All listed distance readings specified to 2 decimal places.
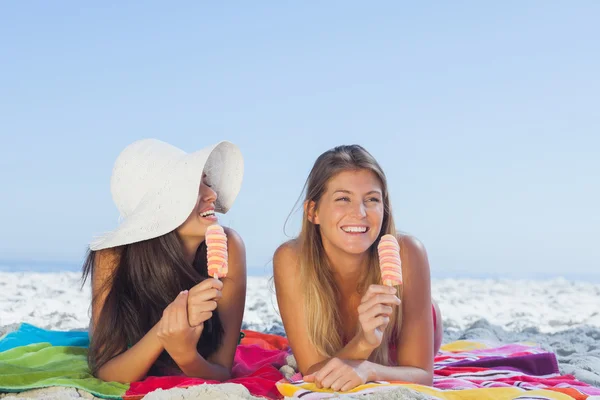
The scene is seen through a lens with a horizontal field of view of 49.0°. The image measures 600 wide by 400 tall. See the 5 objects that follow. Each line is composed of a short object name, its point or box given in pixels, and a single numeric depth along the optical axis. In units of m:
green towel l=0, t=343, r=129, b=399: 3.48
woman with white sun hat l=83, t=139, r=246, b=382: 3.64
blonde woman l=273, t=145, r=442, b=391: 3.55
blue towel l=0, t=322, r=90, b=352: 4.56
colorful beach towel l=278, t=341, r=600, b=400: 3.19
